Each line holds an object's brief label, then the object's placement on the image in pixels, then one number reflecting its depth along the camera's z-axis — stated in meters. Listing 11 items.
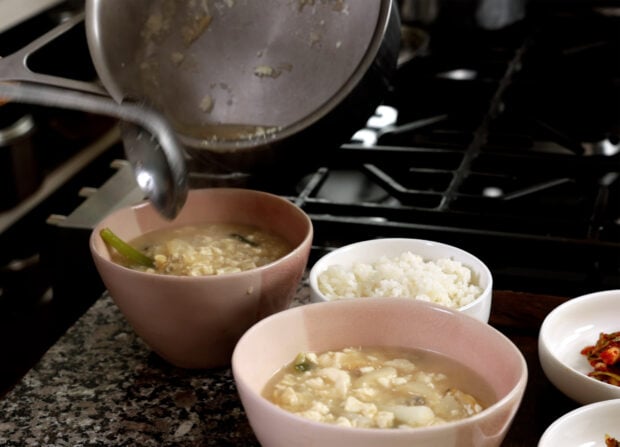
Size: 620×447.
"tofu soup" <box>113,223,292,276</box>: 1.17
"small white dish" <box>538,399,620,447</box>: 1.04
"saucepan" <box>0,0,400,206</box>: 1.26
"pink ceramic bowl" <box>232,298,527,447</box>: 0.97
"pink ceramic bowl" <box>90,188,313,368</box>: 1.12
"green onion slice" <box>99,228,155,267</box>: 1.18
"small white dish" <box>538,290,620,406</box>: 1.09
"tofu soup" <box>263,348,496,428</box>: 1.02
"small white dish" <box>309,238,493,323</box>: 1.18
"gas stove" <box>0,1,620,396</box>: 1.30
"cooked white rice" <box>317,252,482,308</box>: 1.15
